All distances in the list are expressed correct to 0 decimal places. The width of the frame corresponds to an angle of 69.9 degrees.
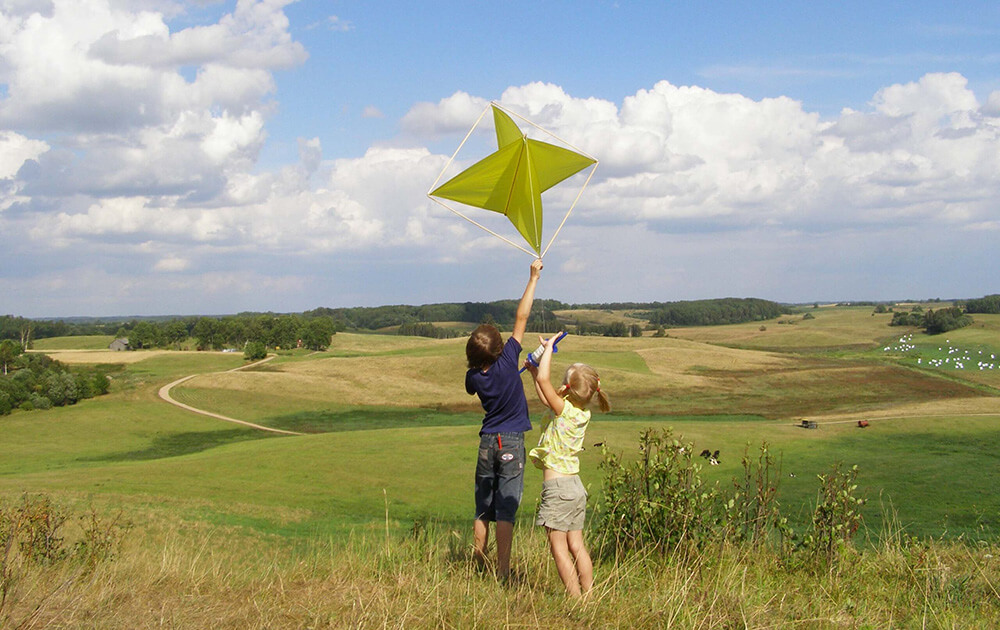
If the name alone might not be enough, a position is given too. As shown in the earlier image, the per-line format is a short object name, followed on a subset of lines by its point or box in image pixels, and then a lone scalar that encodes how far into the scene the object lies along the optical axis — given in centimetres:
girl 529
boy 591
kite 696
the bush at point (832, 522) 629
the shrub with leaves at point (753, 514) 659
